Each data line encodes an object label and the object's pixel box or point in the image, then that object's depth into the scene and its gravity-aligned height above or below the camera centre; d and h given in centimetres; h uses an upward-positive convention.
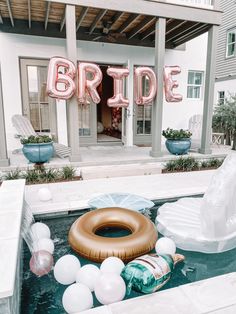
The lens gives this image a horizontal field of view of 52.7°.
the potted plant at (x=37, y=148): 475 -75
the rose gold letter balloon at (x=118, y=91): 490 +41
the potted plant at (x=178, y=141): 580 -72
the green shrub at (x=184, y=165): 534 -120
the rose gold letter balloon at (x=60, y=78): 450 +62
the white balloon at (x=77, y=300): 169 -133
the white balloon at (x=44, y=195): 345 -120
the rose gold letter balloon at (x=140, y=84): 504 +57
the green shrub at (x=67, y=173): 464 -121
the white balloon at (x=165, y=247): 236 -133
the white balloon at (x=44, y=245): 238 -134
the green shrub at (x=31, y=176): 444 -121
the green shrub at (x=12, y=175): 438 -118
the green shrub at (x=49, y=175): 452 -123
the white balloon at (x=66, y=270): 203 -134
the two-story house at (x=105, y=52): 509 +161
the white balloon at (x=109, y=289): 173 -128
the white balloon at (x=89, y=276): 194 -133
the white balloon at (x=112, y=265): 201 -131
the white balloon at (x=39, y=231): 260 -132
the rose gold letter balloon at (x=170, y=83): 527 +62
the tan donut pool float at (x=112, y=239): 225 -125
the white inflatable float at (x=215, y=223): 242 -116
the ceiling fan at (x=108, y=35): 614 +206
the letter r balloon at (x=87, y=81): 467 +58
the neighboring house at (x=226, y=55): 994 +245
